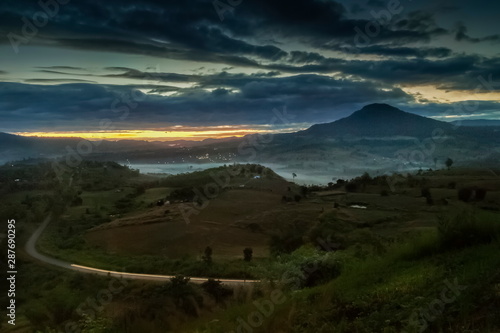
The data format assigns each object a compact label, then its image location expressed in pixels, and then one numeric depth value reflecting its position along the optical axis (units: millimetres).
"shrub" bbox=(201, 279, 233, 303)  22811
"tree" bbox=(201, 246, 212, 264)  38494
